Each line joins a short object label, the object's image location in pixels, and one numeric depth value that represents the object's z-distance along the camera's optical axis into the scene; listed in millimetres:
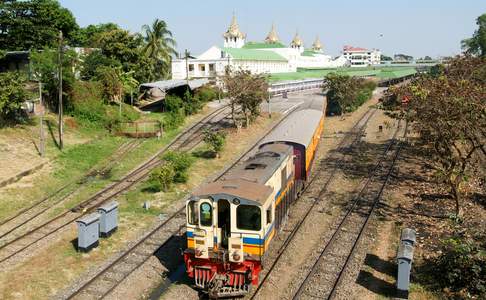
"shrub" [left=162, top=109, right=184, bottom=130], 40028
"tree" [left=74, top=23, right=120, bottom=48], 64538
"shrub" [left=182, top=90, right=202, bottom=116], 45594
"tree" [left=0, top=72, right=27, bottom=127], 30042
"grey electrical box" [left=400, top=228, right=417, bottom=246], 14984
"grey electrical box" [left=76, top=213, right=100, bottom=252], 16641
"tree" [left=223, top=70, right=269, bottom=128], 38406
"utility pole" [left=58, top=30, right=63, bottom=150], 29805
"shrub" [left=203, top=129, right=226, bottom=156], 31286
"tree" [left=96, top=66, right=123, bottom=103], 42656
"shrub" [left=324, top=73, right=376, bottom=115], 49625
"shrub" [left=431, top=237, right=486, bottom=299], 13734
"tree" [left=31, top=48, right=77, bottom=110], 34625
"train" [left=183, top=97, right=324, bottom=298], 13141
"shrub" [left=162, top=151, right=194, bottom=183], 25516
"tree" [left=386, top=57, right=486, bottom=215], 18625
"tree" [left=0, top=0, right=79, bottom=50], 51688
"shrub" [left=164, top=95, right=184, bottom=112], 44500
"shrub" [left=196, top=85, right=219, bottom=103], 53250
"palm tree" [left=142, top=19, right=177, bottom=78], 60844
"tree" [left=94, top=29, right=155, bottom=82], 49312
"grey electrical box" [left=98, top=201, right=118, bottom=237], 18031
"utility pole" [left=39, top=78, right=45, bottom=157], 28600
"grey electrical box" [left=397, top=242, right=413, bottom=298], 13711
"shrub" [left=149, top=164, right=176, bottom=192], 24141
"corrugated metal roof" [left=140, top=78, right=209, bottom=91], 44678
